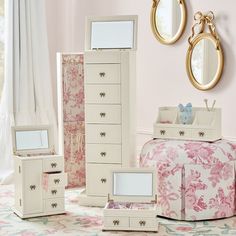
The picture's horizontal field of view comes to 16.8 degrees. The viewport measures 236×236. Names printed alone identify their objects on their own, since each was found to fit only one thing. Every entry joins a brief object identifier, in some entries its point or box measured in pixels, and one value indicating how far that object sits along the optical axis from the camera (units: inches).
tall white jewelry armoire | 219.7
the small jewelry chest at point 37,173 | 206.9
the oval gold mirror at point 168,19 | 238.7
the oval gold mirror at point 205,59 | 224.6
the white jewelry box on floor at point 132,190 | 197.6
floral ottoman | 200.9
